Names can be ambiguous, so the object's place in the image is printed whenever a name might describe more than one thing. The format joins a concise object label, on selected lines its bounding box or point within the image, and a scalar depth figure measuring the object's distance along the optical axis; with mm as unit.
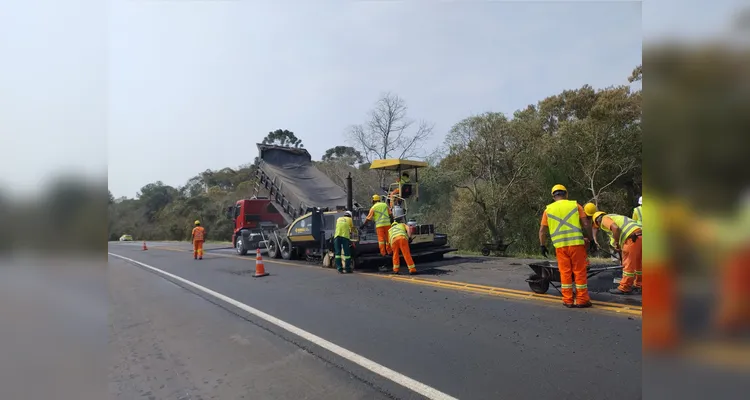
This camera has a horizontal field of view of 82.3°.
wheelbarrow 6426
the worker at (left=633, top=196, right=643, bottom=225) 5284
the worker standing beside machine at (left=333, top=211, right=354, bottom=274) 10273
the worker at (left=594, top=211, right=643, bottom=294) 5816
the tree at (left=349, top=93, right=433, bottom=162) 27250
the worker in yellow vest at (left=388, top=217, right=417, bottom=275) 9500
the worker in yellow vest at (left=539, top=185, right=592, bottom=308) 5617
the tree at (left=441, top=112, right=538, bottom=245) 17797
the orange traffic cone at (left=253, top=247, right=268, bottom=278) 10352
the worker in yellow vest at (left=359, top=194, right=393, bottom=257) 10289
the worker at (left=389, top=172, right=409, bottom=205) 11809
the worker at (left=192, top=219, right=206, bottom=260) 16359
